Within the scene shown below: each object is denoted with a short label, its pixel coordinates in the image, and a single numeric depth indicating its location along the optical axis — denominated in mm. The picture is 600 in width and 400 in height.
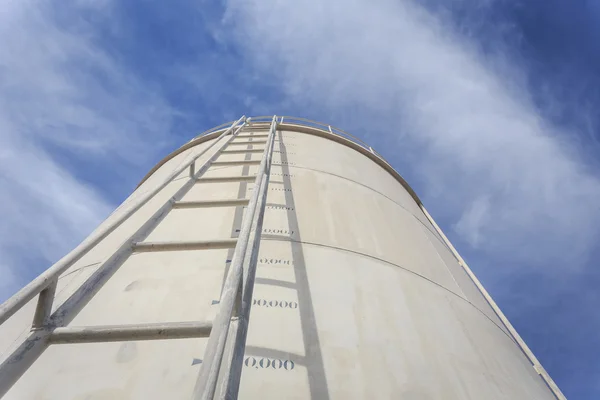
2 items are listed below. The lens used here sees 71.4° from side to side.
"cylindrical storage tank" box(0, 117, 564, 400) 2389
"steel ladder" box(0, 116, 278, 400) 1575
